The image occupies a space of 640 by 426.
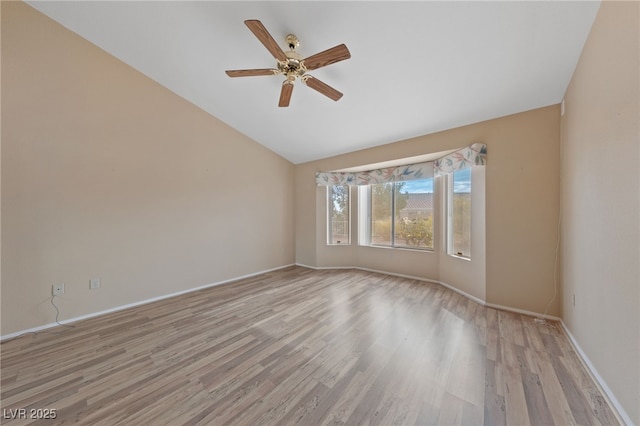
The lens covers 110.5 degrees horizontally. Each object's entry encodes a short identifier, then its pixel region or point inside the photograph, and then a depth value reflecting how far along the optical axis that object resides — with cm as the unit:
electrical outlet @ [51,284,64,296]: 243
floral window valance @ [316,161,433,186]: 378
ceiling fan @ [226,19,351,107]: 171
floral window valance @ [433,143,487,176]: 279
